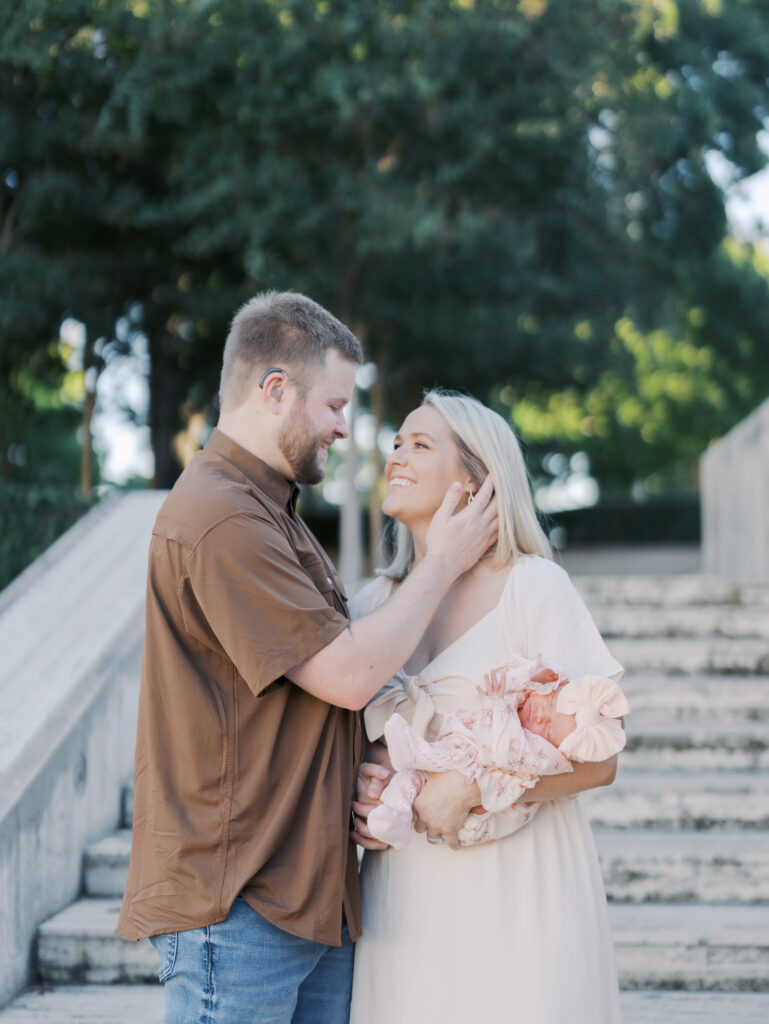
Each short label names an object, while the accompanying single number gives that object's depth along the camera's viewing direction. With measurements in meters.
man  2.06
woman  2.29
